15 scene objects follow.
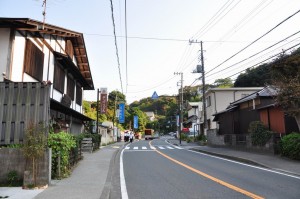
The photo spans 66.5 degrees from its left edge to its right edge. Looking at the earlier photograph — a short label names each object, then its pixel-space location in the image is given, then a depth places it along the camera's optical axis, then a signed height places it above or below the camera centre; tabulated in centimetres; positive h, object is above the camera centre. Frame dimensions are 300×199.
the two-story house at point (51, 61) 944 +359
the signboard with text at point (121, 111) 4024 +294
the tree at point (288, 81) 1214 +247
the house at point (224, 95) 3186 +441
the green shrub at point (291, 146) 1148 -102
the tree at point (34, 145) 646 -46
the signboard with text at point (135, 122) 5909 +145
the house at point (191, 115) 4452 +270
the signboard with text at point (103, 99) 2728 +336
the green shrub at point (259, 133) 1470 -46
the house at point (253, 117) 1505 +77
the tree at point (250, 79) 3916 +865
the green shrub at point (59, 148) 748 -65
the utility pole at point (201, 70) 2579 +676
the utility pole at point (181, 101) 4175 +480
